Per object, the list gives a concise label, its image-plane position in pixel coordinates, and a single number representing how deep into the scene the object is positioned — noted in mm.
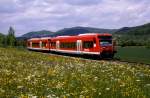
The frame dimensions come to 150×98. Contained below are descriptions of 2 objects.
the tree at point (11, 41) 80573
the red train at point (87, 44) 23798
